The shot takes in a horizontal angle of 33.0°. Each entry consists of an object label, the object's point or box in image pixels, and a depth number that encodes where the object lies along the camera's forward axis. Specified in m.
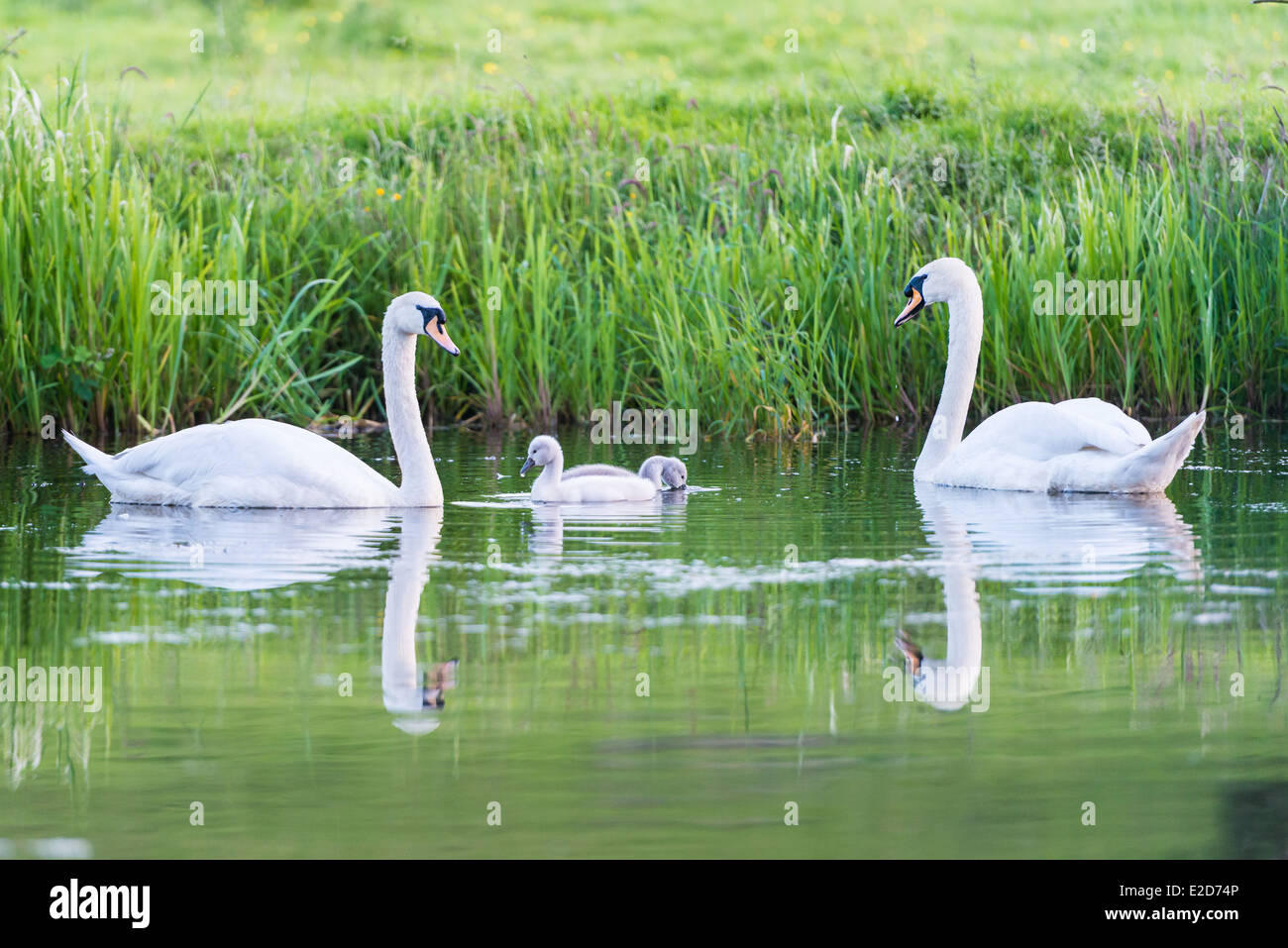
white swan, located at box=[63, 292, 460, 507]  11.02
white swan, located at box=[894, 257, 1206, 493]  11.27
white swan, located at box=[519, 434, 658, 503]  11.46
